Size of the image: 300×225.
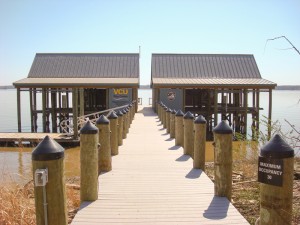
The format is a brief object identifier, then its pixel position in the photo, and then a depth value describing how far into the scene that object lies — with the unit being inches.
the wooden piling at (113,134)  344.8
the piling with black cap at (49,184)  136.3
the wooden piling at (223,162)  209.9
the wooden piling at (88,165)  203.0
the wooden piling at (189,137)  346.6
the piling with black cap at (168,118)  551.2
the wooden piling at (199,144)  282.8
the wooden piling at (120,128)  415.5
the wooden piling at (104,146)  271.7
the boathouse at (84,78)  972.6
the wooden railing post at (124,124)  492.4
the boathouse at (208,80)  995.3
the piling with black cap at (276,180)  129.5
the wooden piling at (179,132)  414.9
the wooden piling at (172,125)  486.6
